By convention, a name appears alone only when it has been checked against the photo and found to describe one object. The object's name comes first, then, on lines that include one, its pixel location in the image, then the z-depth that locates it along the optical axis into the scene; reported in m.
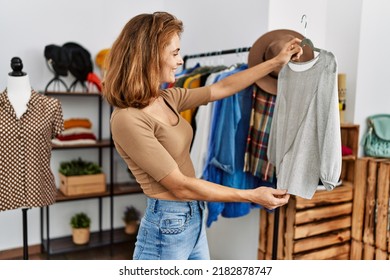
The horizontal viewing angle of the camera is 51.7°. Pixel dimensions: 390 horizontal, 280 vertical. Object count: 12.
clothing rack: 1.62
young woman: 1.14
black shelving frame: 2.63
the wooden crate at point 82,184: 2.62
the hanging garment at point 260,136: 1.78
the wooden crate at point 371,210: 1.98
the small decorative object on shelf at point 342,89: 2.09
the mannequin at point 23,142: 1.65
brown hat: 1.62
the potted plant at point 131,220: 2.99
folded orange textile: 2.64
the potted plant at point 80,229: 2.76
